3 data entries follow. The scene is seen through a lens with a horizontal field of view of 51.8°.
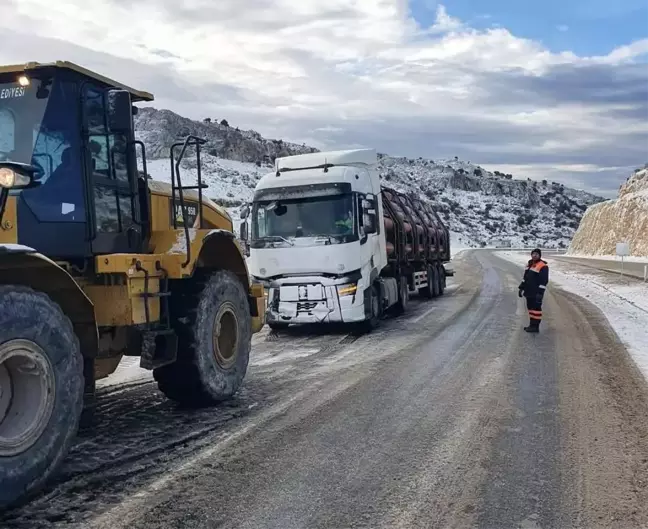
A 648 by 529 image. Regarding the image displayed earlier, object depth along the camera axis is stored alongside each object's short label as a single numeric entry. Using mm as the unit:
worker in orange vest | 12023
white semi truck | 11805
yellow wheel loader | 3980
